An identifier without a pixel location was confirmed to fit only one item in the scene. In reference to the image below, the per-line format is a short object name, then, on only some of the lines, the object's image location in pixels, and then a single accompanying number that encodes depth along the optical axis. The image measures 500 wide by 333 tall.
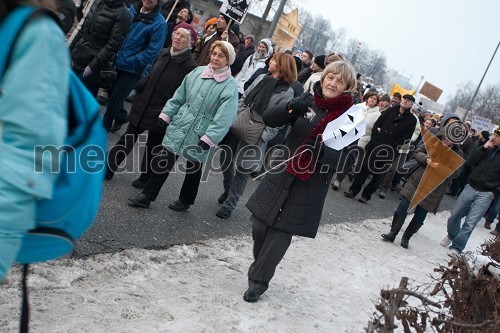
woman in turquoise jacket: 1.54
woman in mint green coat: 5.68
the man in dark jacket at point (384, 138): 11.27
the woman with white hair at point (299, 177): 4.30
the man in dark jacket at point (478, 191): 8.73
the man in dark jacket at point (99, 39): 7.07
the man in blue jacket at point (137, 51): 7.12
